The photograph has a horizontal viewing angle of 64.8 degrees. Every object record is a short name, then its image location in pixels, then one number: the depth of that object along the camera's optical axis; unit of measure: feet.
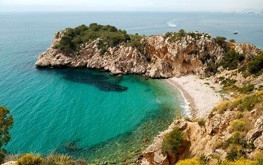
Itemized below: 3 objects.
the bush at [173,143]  68.83
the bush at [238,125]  54.15
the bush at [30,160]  62.04
